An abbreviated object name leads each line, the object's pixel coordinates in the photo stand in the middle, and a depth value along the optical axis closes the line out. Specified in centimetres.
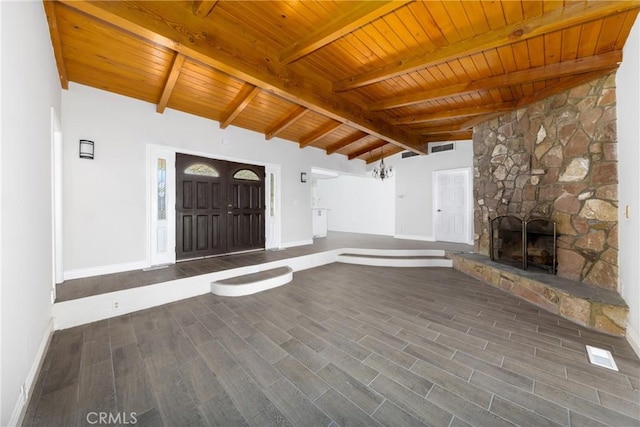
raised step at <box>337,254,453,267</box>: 503
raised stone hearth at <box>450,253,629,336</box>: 238
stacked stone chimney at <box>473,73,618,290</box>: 282
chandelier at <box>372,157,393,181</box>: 625
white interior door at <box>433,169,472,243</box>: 631
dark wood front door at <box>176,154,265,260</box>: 425
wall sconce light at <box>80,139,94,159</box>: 319
